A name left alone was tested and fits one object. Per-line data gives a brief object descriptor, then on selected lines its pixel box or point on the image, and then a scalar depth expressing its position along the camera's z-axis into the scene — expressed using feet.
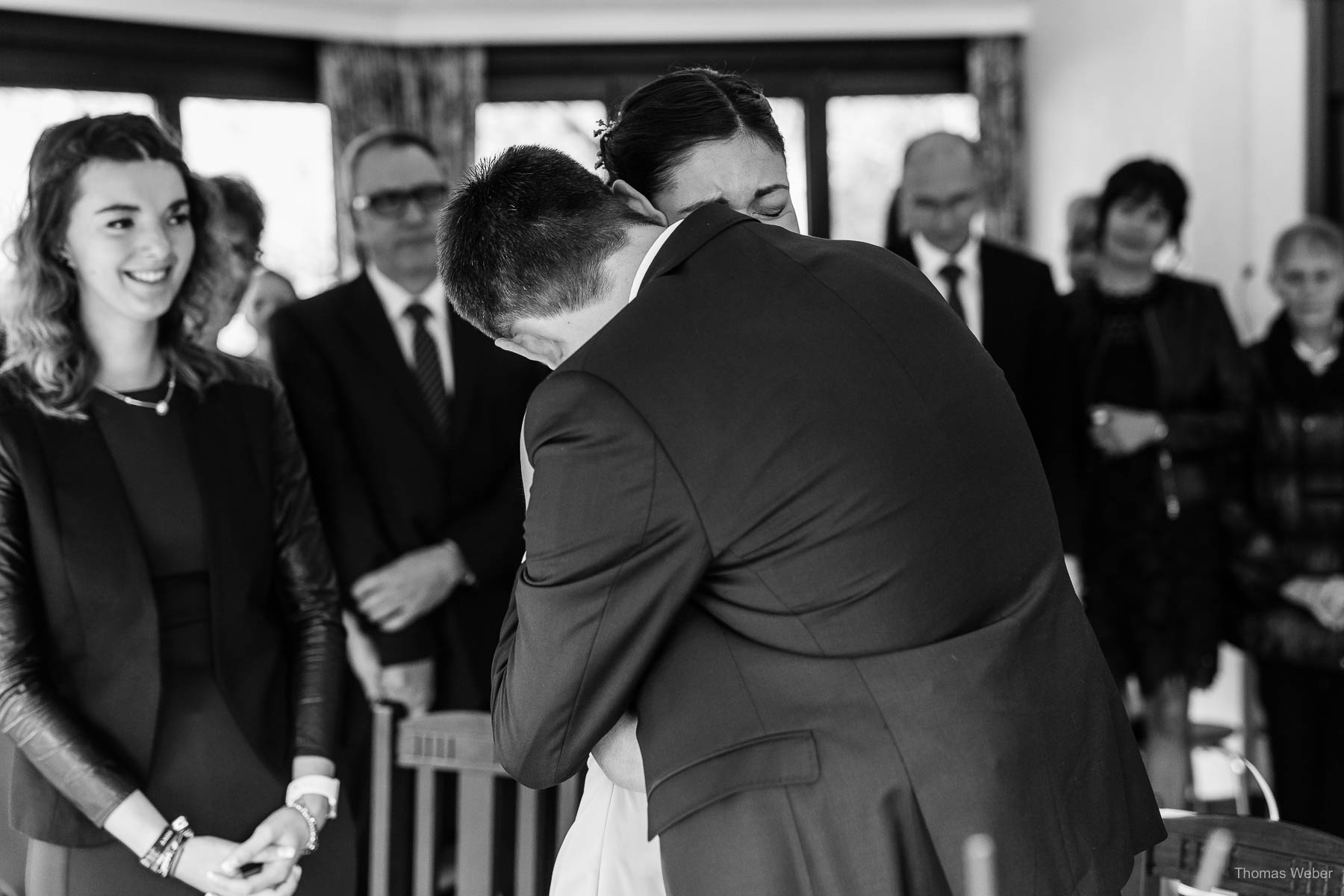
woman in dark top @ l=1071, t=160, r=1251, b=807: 13.11
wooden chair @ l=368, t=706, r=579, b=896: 6.91
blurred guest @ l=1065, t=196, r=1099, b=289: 16.66
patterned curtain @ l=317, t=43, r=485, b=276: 30.22
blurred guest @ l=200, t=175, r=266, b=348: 10.64
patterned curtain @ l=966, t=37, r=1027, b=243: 31.30
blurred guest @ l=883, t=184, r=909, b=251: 12.56
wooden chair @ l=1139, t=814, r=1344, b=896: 5.91
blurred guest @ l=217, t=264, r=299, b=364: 15.79
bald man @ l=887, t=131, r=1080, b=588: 11.52
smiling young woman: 7.04
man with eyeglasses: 10.30
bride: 6.23
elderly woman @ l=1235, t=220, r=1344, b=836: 13.11
